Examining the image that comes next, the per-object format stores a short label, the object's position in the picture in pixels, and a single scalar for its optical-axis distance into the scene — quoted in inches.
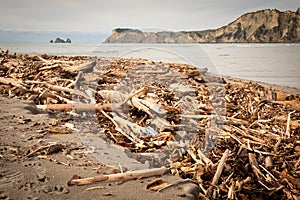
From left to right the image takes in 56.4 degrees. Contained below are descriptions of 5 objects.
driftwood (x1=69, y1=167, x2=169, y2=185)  81.7
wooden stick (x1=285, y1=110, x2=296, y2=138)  131.4
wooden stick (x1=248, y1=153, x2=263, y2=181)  97.7
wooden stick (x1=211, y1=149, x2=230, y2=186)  90.6
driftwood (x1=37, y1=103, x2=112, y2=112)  162.6
